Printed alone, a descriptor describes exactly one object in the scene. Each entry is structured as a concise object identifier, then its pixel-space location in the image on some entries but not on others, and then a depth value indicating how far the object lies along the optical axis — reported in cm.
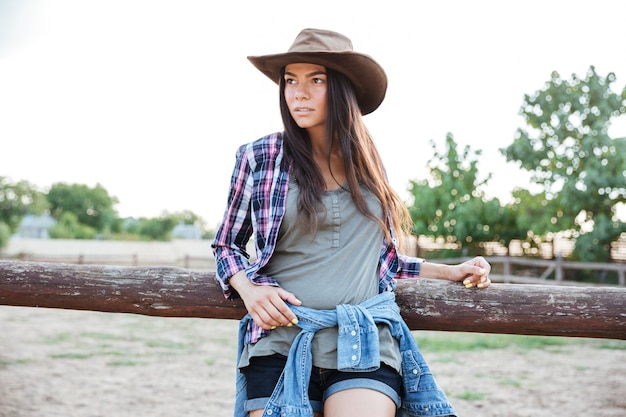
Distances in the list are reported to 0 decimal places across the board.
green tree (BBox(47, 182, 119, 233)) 7769
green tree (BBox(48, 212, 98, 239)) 6544
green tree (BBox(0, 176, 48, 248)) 5709
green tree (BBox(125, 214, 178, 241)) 7381
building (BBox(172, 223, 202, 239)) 8017
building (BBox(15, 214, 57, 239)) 7419
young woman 174
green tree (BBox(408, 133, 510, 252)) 2250
